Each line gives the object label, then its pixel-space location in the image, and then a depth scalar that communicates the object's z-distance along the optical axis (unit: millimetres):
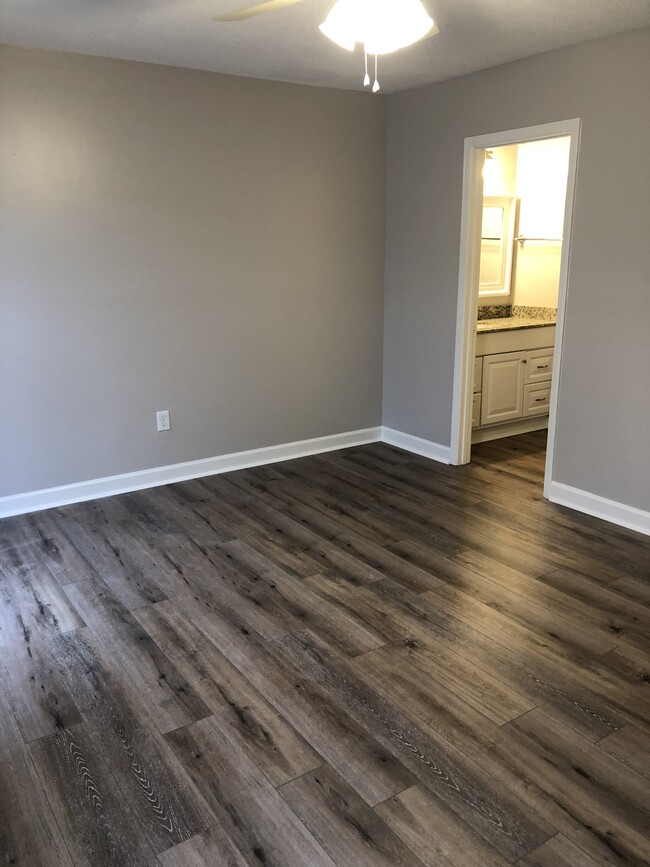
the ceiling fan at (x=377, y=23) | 2078
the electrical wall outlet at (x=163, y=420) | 4277
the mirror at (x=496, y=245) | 5430
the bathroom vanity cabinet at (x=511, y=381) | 4965
